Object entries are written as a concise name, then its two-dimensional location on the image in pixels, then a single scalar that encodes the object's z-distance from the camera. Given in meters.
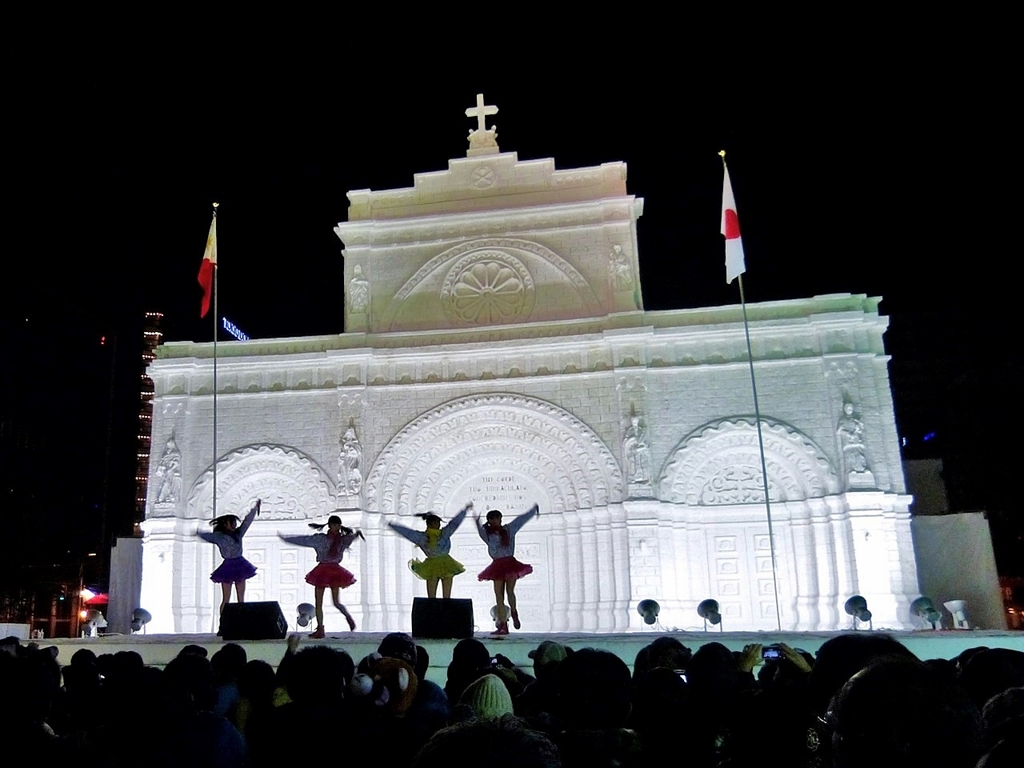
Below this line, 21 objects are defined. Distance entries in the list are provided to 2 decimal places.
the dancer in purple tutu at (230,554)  14.98
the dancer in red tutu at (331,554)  15.03
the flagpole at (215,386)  21.38
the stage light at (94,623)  19.02
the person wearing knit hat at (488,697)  4.82
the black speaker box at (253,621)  12.48
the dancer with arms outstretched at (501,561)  14.60
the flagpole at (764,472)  18.94
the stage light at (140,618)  19.00
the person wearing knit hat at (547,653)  6.49
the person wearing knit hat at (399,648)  6.25
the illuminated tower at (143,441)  38.13
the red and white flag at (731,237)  20.34
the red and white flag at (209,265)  21.83
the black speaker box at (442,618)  12.18
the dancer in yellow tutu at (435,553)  14.77
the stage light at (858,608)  17.05
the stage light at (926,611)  18.09
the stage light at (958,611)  18.92
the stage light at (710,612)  17.05
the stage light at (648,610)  17.92
